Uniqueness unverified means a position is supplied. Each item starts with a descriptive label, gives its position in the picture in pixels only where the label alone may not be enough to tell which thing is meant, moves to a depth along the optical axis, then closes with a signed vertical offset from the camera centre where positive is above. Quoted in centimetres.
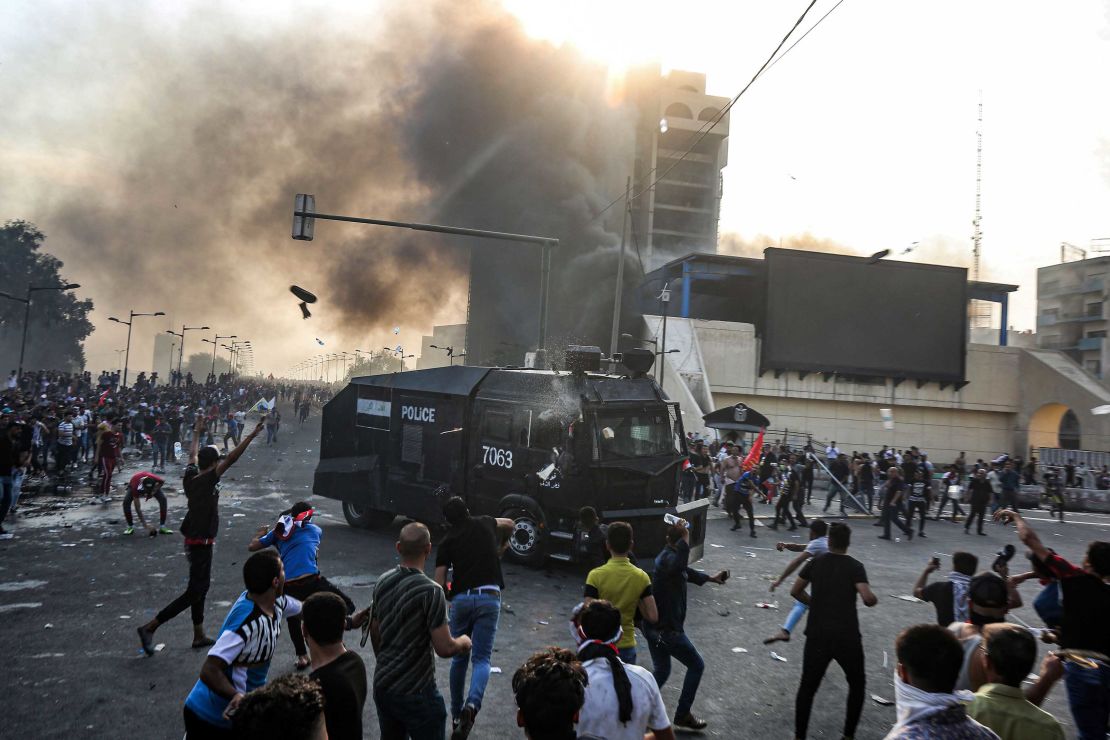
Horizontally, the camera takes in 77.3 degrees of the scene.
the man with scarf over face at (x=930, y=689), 241 -94
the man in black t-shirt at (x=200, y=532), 593 -131
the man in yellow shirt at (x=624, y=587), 429 -108
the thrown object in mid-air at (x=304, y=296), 1158 +161
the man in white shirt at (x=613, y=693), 271 -110
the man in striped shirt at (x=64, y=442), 1573 -156
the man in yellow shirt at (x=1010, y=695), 265 -101
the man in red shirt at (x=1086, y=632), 378 -106
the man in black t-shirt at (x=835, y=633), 455 -134
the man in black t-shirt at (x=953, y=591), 496 -113
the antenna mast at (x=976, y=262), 7188 +1844
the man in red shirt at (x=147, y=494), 1042 -179
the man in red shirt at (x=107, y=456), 1441 -165
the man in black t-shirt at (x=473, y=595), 483 -134
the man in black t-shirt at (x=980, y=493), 1506 -119
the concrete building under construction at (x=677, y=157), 7706 +2939
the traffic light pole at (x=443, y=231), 1234 +320
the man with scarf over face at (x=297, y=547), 532 -122
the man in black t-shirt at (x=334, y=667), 292 -116
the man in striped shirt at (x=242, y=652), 304 -124
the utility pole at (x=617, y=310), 2162 +322
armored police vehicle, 937 -66
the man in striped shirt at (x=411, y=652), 349 -129
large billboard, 4003 +662
